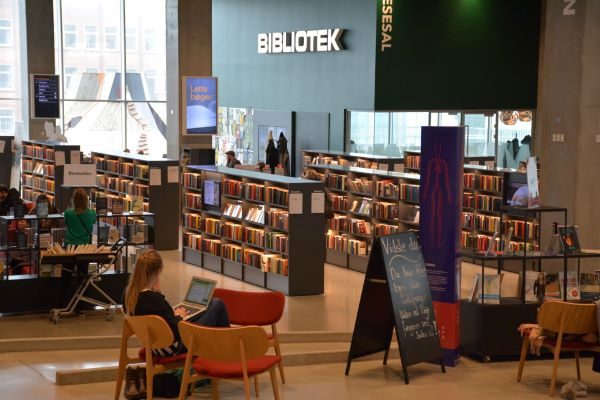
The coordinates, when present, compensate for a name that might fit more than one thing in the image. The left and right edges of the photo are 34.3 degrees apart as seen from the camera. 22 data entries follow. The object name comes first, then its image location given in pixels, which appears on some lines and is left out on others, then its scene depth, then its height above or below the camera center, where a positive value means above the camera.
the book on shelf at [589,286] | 9.42 -1.64
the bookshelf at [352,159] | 17.83 -0.87
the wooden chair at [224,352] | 6.57 -1.63
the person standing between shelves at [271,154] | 21.18 -0.90
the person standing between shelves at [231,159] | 18.62 -0.89
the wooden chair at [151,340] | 6.88 -1.62
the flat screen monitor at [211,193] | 13.89 -1.16
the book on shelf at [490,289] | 9.20 -1.63
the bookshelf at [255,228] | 12.23 -1.56
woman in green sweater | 10.86 -1.24
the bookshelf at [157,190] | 15.79 -1.31
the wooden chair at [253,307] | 7.99 -1.60
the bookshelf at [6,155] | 21.03 -0.99
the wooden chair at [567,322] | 7.93 -1.67
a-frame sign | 8.39 -1.66
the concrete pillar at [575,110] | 12.93 +0.10
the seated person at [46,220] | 10.97 -1.32
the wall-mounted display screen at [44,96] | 20.55 +0.29
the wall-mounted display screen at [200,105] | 18.31 +0.13
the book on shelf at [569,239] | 9.50 -1.18
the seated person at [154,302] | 7.09 -1.39
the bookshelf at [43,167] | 18.56 -1.14
